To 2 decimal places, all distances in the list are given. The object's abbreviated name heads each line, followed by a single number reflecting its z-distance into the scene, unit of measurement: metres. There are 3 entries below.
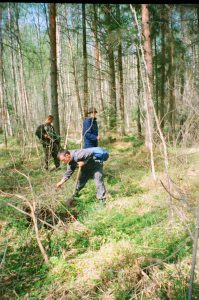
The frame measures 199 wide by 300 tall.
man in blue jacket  7.64
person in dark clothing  9.03
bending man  5.84
